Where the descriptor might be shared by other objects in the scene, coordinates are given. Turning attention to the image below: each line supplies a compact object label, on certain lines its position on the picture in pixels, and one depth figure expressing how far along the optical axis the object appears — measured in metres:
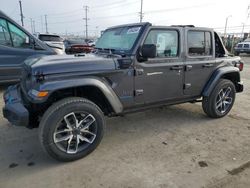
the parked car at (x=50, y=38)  9.35
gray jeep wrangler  2.34
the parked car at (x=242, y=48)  16.98
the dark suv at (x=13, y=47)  4.72
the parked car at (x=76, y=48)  10.57
